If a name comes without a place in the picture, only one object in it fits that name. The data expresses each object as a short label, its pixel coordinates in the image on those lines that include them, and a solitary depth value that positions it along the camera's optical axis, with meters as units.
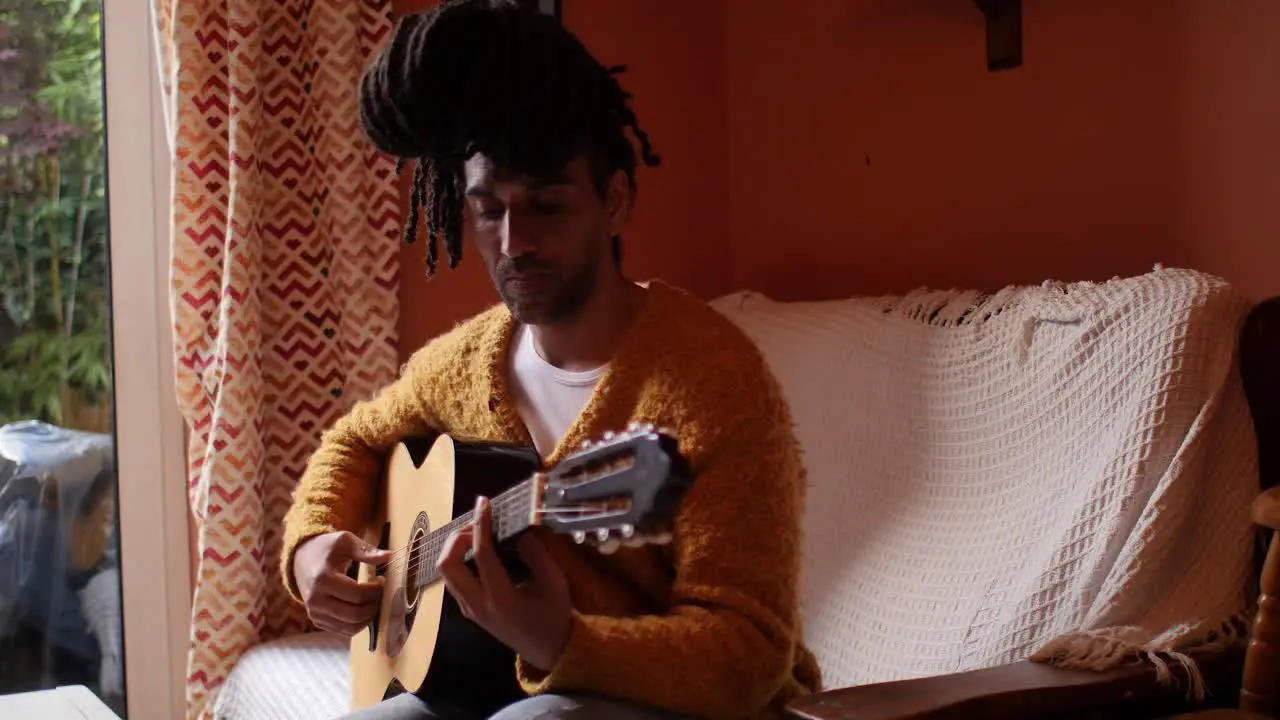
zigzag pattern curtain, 1.89
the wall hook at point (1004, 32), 1.77
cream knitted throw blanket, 1.29
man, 1.05
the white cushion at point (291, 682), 1.63
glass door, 2.01
